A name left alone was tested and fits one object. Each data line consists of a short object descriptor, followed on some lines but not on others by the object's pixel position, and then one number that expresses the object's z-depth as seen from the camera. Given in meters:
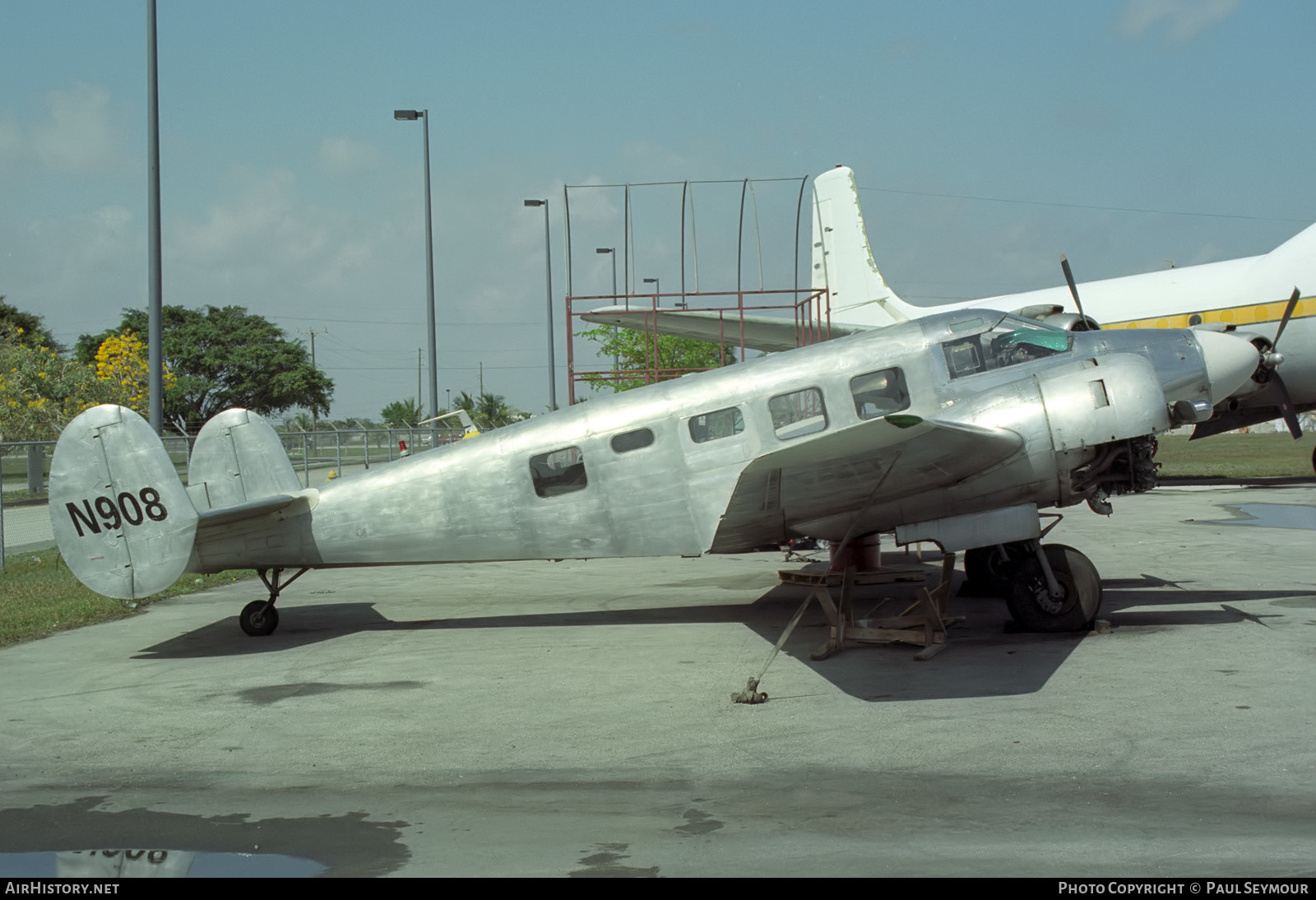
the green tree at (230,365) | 76.81
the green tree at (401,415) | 71.25
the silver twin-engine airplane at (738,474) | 10.36
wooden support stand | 10.09
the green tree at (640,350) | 47.31
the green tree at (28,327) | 73.06
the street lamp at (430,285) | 29.11
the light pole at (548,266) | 41.62
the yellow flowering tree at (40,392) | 48.69
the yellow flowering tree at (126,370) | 55.58
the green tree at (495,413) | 62.53
